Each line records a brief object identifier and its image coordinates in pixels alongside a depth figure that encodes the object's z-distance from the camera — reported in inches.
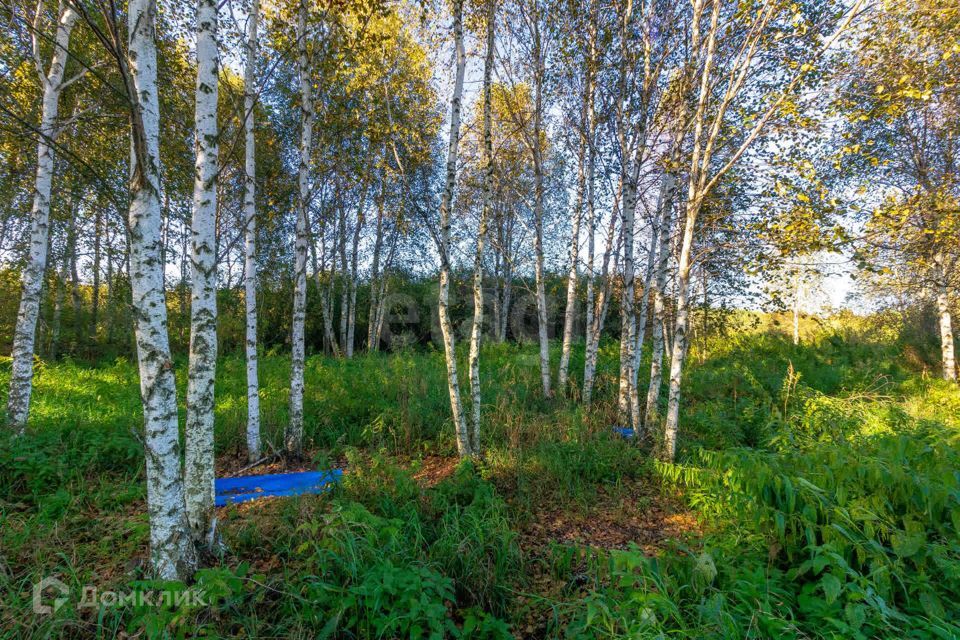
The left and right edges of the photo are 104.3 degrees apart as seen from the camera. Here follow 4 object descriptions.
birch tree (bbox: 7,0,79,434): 195.8
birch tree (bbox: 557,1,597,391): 247.0
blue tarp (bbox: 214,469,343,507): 153.1
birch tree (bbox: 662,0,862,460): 163.6
